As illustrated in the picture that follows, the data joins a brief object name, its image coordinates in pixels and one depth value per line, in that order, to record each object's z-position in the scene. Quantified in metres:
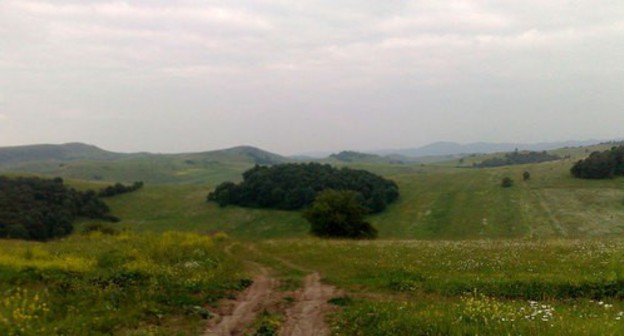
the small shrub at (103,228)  47.38
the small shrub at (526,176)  133.25
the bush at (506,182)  128.12
